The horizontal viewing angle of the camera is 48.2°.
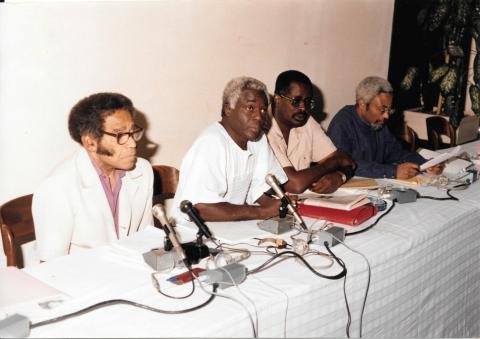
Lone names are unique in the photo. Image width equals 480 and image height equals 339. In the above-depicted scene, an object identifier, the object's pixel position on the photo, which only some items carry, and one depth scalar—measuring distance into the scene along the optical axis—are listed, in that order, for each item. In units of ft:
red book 7.32
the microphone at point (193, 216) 5.74
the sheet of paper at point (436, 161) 9.71
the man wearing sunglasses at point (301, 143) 9.25
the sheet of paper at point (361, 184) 9.25
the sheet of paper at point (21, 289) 5.07
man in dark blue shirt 11.25
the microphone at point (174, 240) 5.43
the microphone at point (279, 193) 6.46
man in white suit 7.05
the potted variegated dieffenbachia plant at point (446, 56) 17.66
